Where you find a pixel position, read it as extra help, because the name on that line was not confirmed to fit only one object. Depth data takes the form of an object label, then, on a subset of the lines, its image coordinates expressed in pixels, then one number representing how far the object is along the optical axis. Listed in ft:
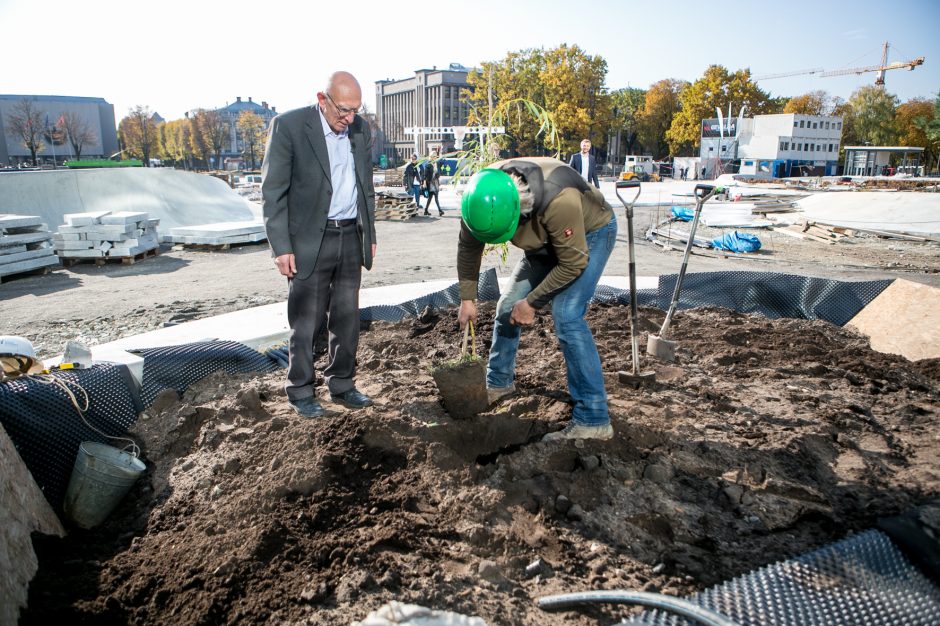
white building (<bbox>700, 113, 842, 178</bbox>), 160.25
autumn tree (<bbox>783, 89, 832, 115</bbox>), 230.27
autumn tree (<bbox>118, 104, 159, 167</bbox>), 219.20
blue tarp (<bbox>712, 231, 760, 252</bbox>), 34.24
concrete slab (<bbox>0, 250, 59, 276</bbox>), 26.84
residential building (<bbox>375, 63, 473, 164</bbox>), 294.87
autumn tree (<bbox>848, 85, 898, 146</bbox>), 196.75
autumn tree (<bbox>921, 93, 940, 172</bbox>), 167.32
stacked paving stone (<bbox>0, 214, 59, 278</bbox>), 27.14
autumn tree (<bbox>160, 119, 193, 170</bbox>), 243.40
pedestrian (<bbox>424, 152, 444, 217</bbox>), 53.19
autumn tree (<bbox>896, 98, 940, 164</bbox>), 182.50
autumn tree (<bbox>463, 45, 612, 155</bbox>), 142.41
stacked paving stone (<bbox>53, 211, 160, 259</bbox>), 30.83
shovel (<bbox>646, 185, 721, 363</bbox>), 13.64
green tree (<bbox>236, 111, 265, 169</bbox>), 214.48
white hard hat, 10.56
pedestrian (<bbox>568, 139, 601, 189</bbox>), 34.55
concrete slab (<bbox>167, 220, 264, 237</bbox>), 36.01
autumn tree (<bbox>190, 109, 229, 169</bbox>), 220.43
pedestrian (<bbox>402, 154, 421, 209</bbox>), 55.53
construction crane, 285.84
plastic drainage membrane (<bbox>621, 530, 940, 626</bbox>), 5.57
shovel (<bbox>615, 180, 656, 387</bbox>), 12.01
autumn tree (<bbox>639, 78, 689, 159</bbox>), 205.57
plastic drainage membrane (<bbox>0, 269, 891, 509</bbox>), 8.79
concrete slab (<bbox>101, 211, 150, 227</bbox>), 31.45
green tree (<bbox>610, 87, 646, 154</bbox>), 212.02
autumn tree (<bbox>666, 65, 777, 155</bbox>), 168.66
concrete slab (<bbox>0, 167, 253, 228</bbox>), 39.93
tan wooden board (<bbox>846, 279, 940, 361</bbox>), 14.20
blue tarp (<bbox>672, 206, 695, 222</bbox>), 47.03
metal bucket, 8.38
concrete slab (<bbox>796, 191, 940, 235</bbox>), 43.09
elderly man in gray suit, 10.30
